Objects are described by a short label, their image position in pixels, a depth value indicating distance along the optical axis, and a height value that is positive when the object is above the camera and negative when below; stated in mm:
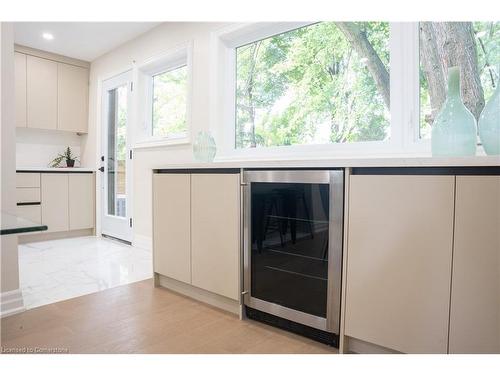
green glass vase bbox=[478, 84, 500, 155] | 1310 +216
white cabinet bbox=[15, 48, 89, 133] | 4043 +1037
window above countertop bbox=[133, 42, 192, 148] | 3170 +797
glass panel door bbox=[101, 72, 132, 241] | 3918 +152
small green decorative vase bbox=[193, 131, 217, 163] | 2412 +194
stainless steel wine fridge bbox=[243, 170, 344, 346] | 1522 -399
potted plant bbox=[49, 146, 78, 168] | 4508 +152
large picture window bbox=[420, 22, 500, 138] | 1676 +636
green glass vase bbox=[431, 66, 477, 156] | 1344 +214
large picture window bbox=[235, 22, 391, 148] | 2037 +647
